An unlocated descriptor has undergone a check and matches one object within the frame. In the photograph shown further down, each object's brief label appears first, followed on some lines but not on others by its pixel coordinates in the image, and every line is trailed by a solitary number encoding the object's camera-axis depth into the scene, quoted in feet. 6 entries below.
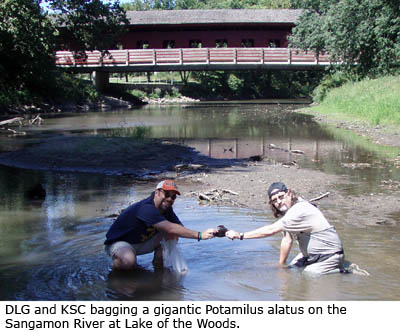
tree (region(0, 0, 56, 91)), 121.08
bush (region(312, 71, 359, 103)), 137.90
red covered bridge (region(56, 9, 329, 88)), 167.02
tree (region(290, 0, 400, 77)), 106.93
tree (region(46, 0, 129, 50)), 144.87
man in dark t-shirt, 22.52
